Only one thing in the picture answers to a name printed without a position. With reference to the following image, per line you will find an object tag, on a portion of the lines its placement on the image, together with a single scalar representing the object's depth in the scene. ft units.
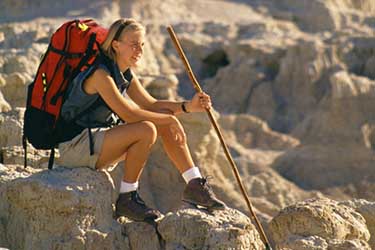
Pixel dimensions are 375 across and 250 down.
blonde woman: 26.19
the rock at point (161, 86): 53.96
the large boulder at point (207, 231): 25.28
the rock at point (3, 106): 42.25
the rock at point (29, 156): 31.77
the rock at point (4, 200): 26.02
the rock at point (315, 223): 27.37
